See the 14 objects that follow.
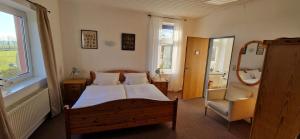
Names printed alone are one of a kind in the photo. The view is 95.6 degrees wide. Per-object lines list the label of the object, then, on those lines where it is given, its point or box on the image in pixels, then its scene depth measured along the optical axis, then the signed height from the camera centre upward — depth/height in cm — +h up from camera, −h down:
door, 358 -25
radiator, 167 -89
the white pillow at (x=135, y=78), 347 -60
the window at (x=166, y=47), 407 +28
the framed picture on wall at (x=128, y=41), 370 +37
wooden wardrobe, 114 -30
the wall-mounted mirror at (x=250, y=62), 251 -7
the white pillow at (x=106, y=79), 327 -61
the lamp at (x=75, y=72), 345 -49
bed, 189 -87
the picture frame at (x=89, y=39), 342 +36
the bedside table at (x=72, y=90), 313 -86
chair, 233 -82
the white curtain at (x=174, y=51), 383 +13
